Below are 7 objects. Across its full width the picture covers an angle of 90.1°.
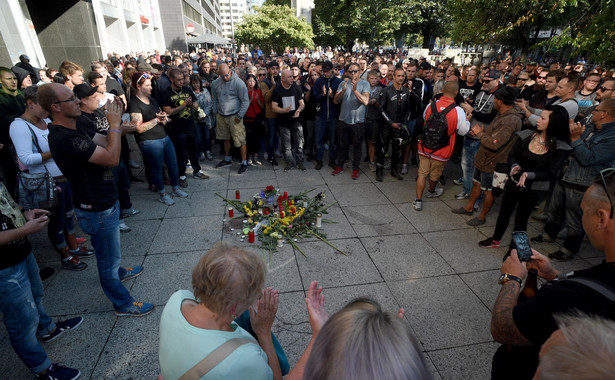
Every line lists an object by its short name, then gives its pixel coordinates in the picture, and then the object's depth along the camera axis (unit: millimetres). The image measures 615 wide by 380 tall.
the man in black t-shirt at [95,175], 2482
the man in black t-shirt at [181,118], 5652
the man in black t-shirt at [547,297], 1316
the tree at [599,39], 6578
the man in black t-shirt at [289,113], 6574
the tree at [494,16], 12298
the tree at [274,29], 21438
